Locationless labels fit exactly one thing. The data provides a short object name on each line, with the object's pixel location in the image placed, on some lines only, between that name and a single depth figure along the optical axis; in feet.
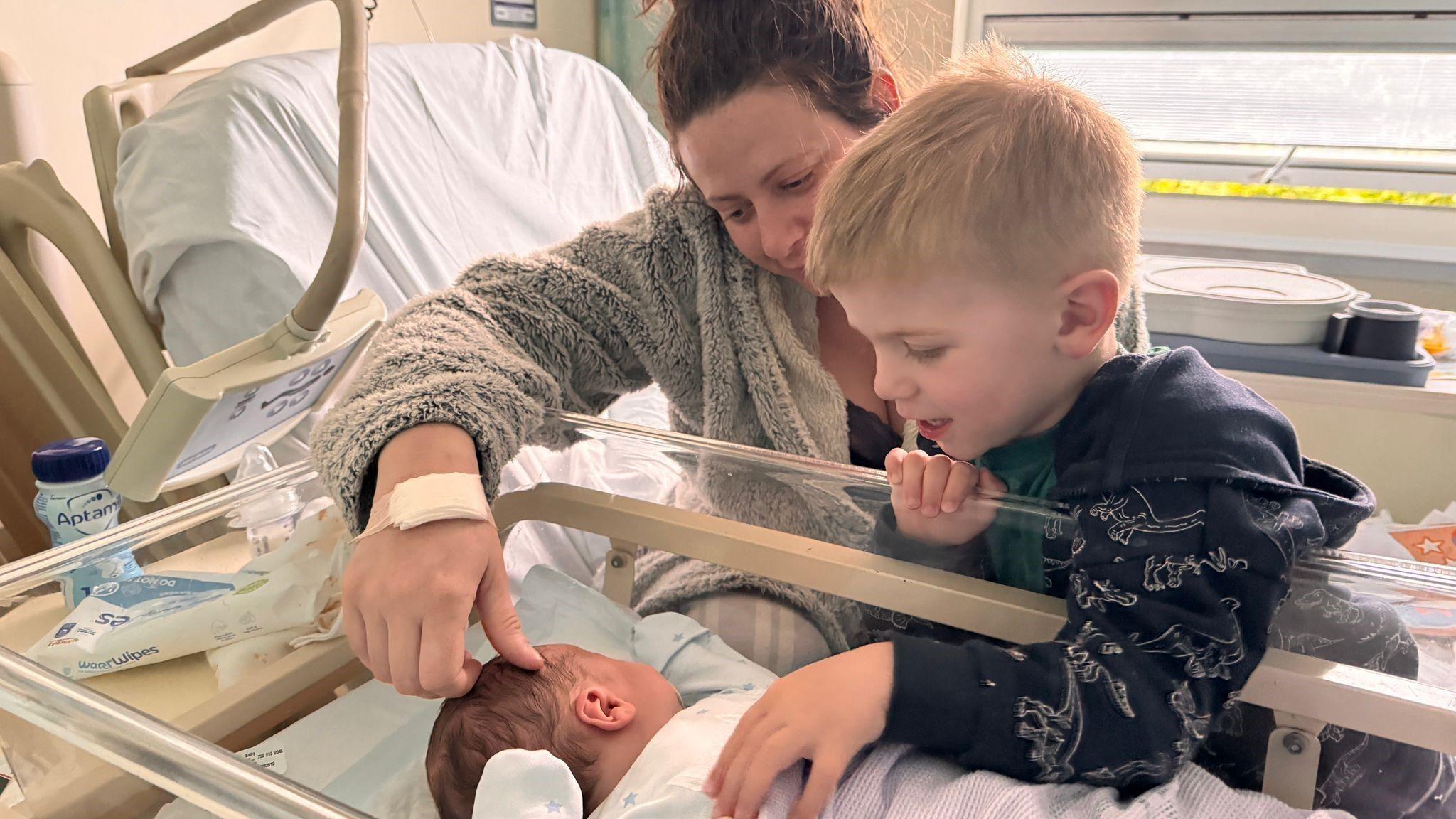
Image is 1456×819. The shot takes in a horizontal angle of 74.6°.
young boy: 2.02
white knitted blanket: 2.00
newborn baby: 2.03
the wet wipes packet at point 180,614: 2.40
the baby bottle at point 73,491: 3.13
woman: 2.38
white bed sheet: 4.32
